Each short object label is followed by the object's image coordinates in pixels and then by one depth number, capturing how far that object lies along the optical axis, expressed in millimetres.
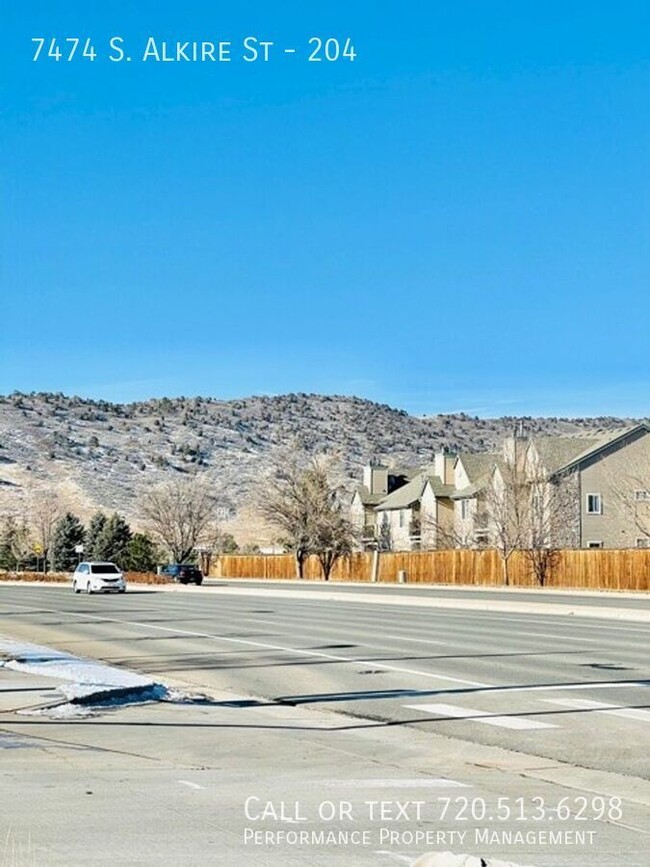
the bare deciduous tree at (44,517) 99000
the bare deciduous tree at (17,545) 97688
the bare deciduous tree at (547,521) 64438
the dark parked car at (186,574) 71438
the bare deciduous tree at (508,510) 67500
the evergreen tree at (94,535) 91938
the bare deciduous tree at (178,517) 96688
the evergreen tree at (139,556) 89062
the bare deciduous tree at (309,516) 84750
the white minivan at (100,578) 56938
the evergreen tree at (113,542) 90188
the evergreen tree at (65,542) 96062
